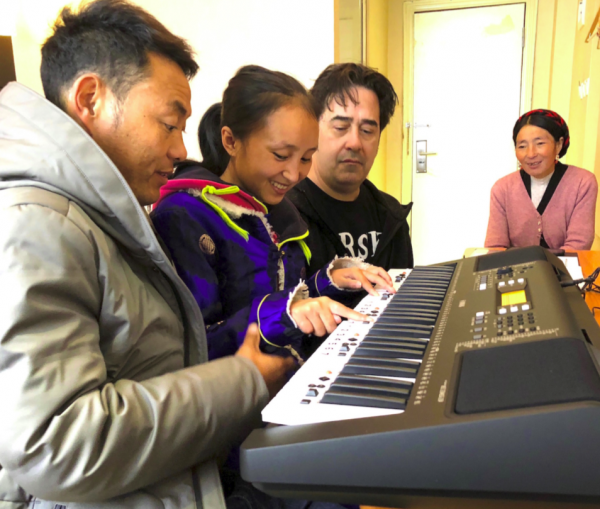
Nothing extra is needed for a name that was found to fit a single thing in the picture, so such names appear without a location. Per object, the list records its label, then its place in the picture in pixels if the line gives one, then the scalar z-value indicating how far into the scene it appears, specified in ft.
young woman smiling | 2.60
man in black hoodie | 4.78
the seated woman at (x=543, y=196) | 6.98
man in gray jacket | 1.53
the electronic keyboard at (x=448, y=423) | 1.33
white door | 12.93
